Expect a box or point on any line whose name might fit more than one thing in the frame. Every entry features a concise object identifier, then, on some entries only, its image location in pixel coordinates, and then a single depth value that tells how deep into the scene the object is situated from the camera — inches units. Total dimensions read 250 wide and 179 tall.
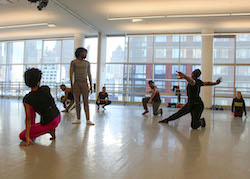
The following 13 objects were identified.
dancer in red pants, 84.6
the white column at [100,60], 418.7
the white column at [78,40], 427.0
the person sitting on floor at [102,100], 268.7
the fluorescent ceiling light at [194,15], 271.4
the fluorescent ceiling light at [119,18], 285.6
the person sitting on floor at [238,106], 239.9
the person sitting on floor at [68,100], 224.3
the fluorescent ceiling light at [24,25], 339.0
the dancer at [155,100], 214.3
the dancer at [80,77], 143.9
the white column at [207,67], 364.2
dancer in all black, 140.9
